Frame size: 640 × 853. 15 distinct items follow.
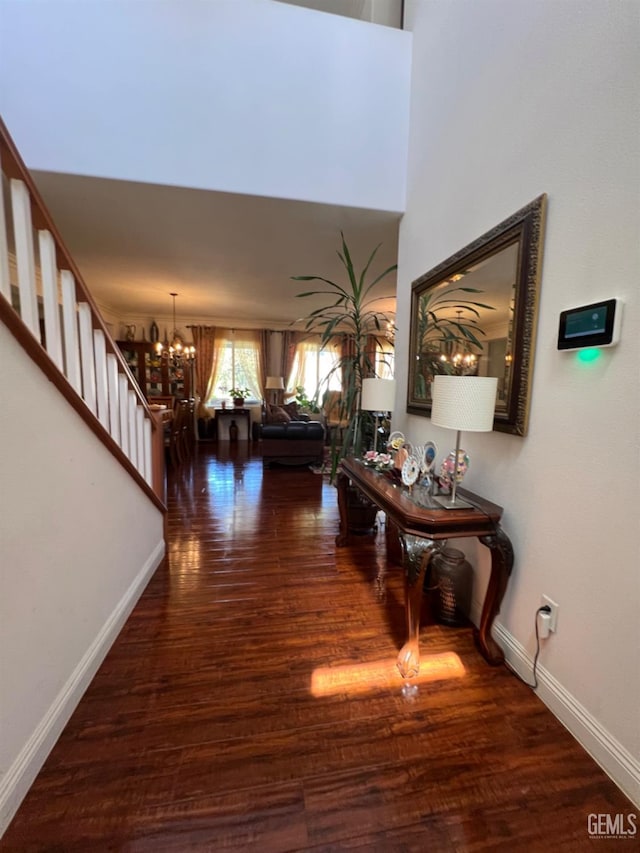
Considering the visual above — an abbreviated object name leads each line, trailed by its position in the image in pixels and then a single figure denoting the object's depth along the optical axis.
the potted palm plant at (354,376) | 2.64
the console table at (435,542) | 1.50
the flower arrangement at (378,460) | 2.23
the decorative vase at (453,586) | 1.91
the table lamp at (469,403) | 1.45
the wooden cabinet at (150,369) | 6.24
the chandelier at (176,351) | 6.27
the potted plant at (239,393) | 7.43
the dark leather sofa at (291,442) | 5.21
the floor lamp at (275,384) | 7.32
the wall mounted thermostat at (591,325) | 1.11
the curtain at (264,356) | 7.56
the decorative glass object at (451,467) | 1.73
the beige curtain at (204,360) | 7.27
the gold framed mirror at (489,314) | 1.47
